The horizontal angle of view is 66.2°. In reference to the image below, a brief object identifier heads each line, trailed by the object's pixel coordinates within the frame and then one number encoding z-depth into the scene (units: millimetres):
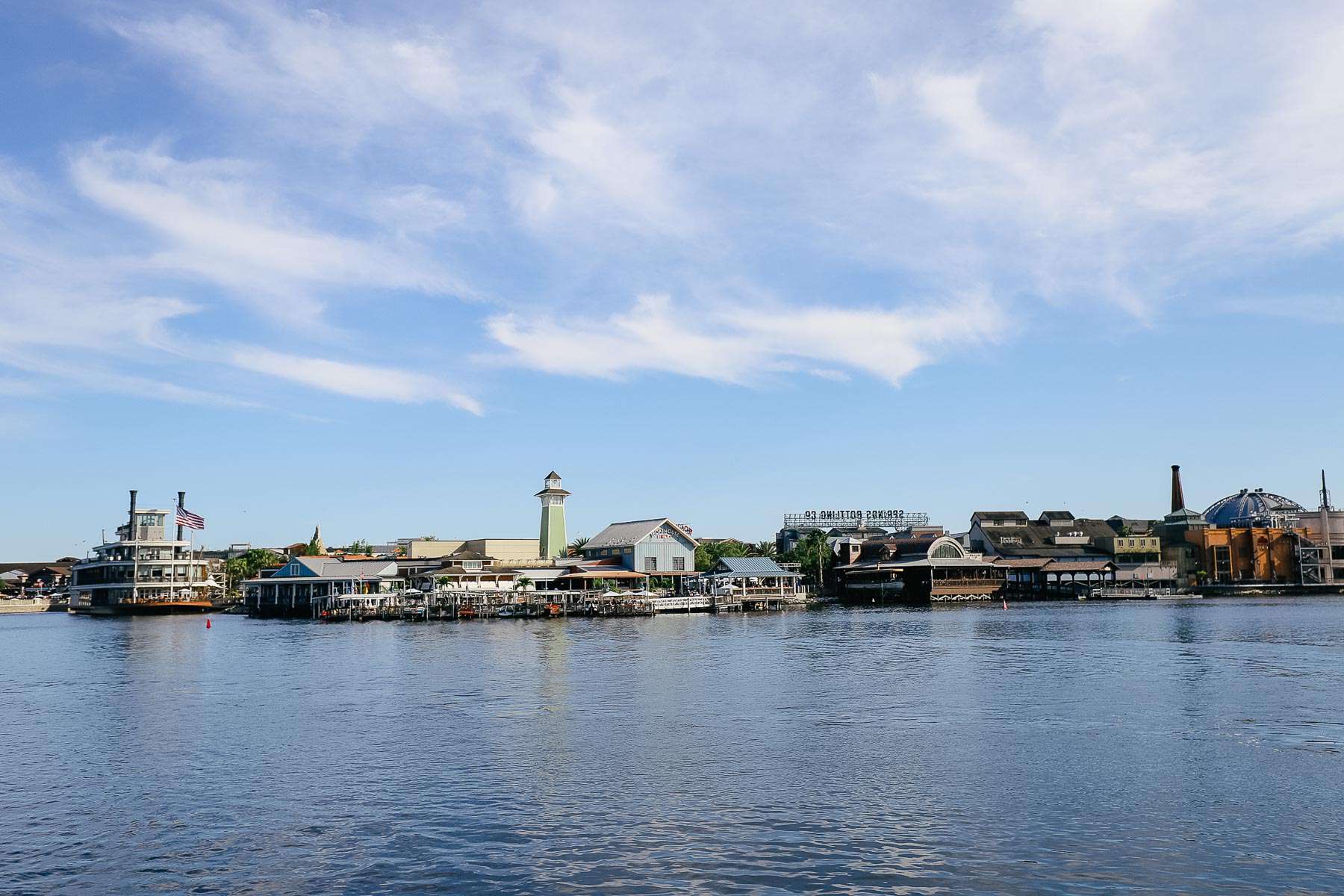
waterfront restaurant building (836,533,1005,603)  153375
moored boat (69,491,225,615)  139750
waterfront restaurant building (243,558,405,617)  123875
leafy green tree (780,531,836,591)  173750
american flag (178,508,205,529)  123875
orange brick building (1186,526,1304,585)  171500
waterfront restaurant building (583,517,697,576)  131750
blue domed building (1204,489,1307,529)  186625
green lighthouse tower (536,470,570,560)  148375
